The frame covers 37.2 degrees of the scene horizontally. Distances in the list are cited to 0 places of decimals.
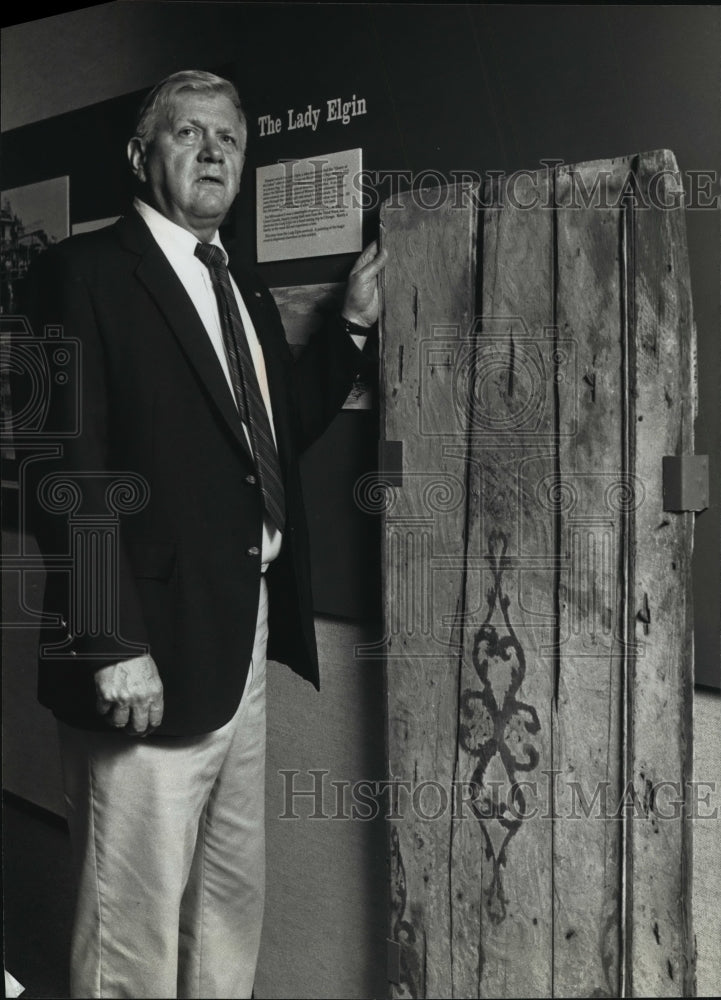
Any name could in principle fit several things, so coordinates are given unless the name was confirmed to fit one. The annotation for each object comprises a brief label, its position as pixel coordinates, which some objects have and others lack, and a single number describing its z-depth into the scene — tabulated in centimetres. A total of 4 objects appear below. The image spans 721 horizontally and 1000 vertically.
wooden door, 193
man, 214
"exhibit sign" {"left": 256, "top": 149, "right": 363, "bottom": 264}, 215
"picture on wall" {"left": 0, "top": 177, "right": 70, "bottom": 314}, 246
